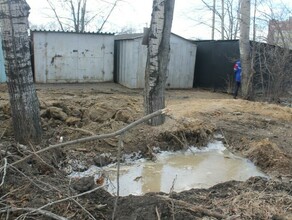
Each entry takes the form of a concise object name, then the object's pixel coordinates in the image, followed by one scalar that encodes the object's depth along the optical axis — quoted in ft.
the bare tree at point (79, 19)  57.09
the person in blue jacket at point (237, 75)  27.01
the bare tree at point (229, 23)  59.75
